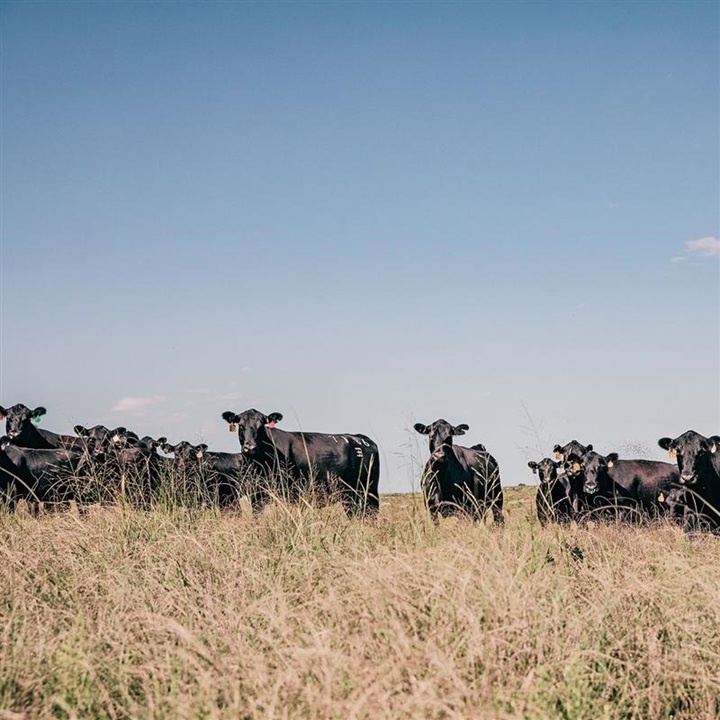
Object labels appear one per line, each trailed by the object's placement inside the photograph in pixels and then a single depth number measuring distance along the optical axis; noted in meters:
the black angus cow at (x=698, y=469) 14.12
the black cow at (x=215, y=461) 16.53
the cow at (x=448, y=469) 15.21
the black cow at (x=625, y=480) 16.03
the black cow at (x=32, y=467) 15.68
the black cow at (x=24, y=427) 17.09
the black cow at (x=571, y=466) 16.22
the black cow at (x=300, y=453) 15.68
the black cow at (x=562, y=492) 15.78
